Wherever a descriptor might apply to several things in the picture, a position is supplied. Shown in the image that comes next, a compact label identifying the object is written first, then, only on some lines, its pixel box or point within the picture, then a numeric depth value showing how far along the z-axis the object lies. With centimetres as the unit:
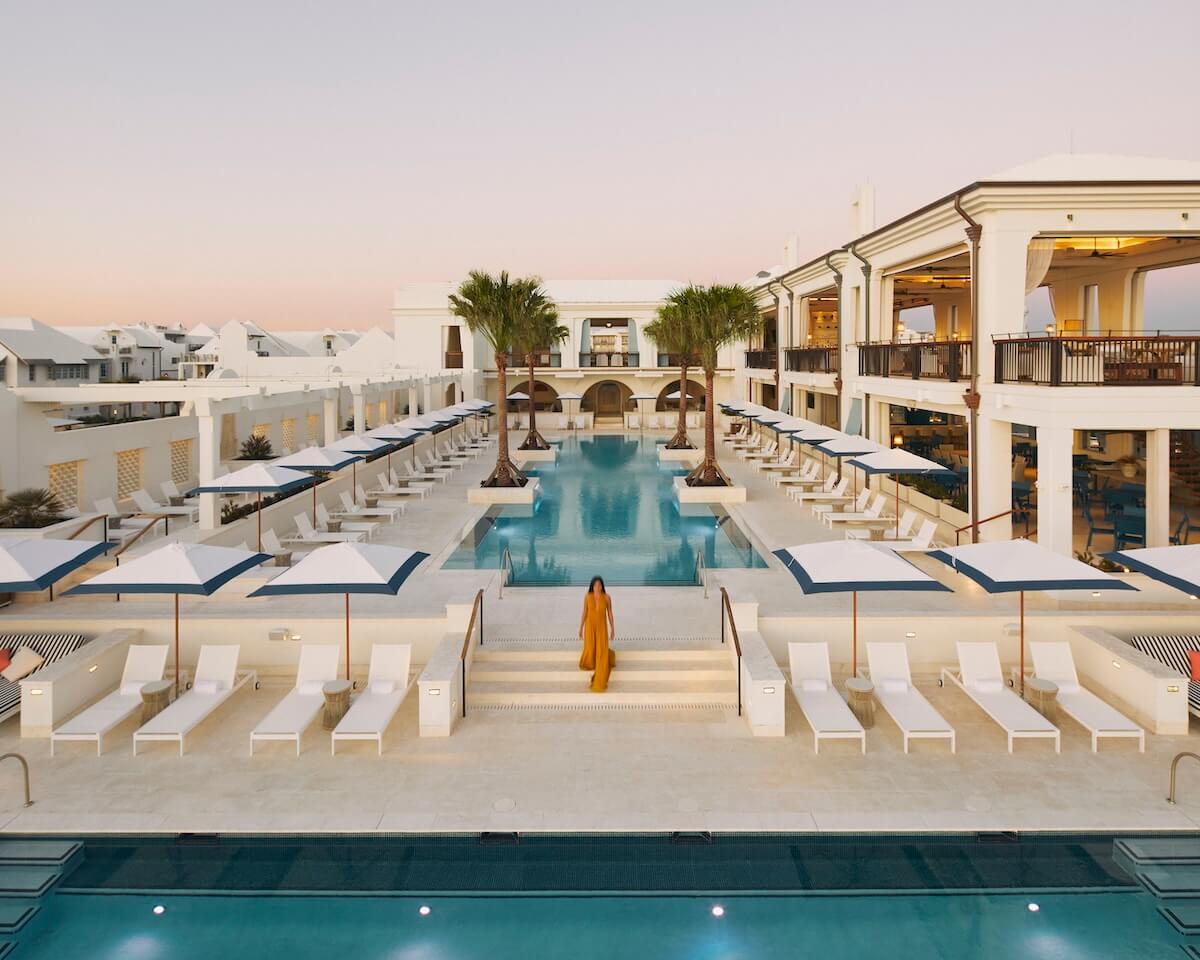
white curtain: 1648
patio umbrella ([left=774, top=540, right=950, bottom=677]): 987
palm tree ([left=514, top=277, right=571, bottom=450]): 2603
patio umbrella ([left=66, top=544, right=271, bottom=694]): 989
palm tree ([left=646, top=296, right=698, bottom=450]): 2531
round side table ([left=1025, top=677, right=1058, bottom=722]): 952
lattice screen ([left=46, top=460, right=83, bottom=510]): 1923
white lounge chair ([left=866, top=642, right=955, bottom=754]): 887
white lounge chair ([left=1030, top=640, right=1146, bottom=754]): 879
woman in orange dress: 1023
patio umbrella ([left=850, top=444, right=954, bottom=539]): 1723
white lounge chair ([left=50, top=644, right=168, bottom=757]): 884
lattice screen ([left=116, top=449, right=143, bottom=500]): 2152
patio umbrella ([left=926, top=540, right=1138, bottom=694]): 969
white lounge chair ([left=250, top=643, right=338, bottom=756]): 888
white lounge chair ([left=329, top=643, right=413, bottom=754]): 888
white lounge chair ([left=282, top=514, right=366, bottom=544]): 1752
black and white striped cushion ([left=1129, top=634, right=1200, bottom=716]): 1045
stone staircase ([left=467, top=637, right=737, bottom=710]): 1016
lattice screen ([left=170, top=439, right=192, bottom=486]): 2433
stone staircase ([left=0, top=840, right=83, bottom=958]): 618
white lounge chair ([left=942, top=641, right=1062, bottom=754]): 884
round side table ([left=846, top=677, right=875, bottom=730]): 944
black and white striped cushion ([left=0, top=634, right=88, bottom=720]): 1085
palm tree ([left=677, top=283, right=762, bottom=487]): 2442
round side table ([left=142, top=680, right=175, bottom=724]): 950
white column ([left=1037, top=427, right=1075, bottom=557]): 1356
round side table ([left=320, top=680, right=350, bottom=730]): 946
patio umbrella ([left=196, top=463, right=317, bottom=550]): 1550
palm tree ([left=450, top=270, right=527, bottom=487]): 2475
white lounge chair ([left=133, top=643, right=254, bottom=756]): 891
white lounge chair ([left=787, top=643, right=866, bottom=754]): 884
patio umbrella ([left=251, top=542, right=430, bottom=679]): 1001
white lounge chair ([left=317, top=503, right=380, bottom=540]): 1848
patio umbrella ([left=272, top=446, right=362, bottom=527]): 1816
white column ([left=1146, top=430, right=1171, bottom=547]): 1473
